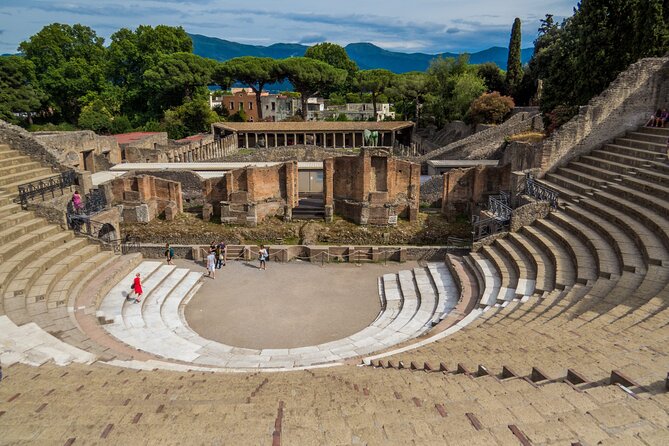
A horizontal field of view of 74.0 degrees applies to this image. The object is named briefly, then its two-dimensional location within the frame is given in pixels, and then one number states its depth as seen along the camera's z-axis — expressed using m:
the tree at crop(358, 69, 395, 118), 63.72
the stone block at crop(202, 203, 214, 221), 21.69
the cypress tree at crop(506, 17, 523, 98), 43.03
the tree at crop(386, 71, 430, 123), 52.48
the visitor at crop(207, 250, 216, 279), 16.48
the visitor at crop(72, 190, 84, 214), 16.48
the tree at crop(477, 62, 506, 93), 46.81
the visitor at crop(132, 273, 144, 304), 13.30
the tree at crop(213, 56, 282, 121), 56.56
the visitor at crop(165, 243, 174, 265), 17.50
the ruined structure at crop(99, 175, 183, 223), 21.03
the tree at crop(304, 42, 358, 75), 82.81
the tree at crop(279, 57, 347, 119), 56.91
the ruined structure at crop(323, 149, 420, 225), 21.27
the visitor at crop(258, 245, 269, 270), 17.52
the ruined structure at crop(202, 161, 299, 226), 21.25
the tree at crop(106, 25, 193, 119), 58.03
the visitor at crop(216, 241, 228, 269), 17.52
